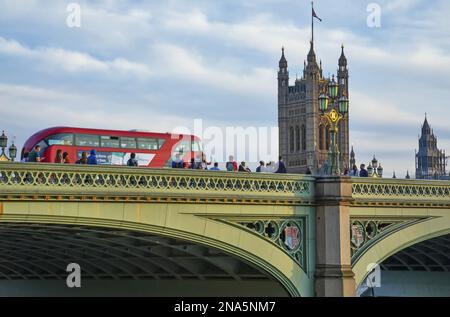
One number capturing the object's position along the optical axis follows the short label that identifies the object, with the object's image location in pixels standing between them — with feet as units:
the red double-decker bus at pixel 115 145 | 133.69
